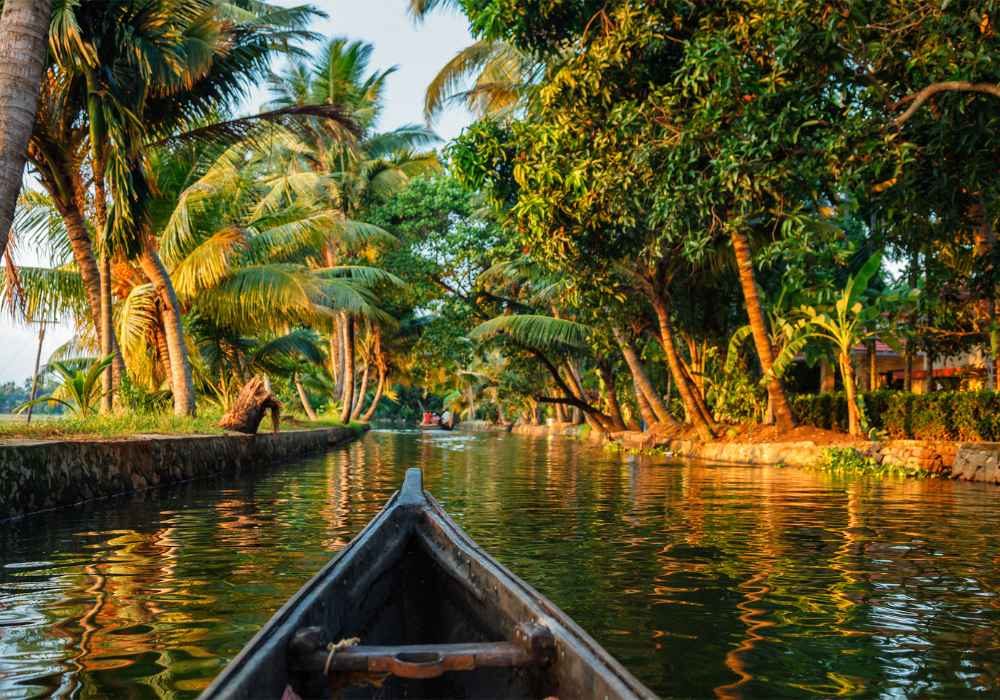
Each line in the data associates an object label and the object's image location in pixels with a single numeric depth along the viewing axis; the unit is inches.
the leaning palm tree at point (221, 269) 627.2
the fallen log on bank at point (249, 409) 573.0
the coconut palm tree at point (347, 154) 1174.3
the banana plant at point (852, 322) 584.4
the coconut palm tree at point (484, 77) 831.7
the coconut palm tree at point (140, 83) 446.6
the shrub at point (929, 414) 510.0
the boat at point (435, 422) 2287.2
